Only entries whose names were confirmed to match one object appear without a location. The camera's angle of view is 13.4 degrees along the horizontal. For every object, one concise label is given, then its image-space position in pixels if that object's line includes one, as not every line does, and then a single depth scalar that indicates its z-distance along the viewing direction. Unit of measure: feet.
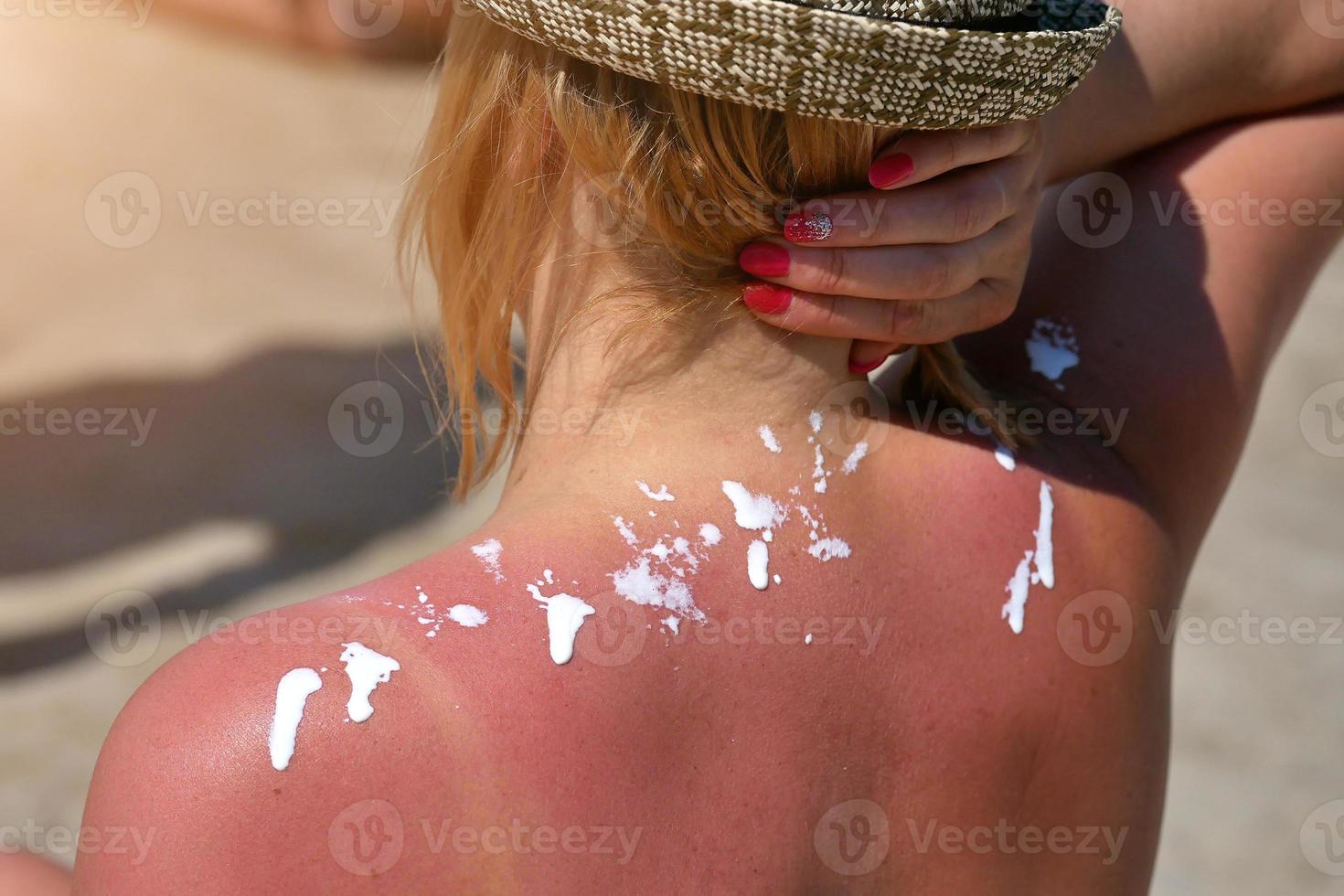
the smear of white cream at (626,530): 5.77
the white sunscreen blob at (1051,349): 6.18
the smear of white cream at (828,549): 5.83
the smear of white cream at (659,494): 5.80
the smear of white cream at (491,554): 5.72
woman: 5.60
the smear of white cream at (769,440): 5.85
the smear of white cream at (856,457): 5.87
